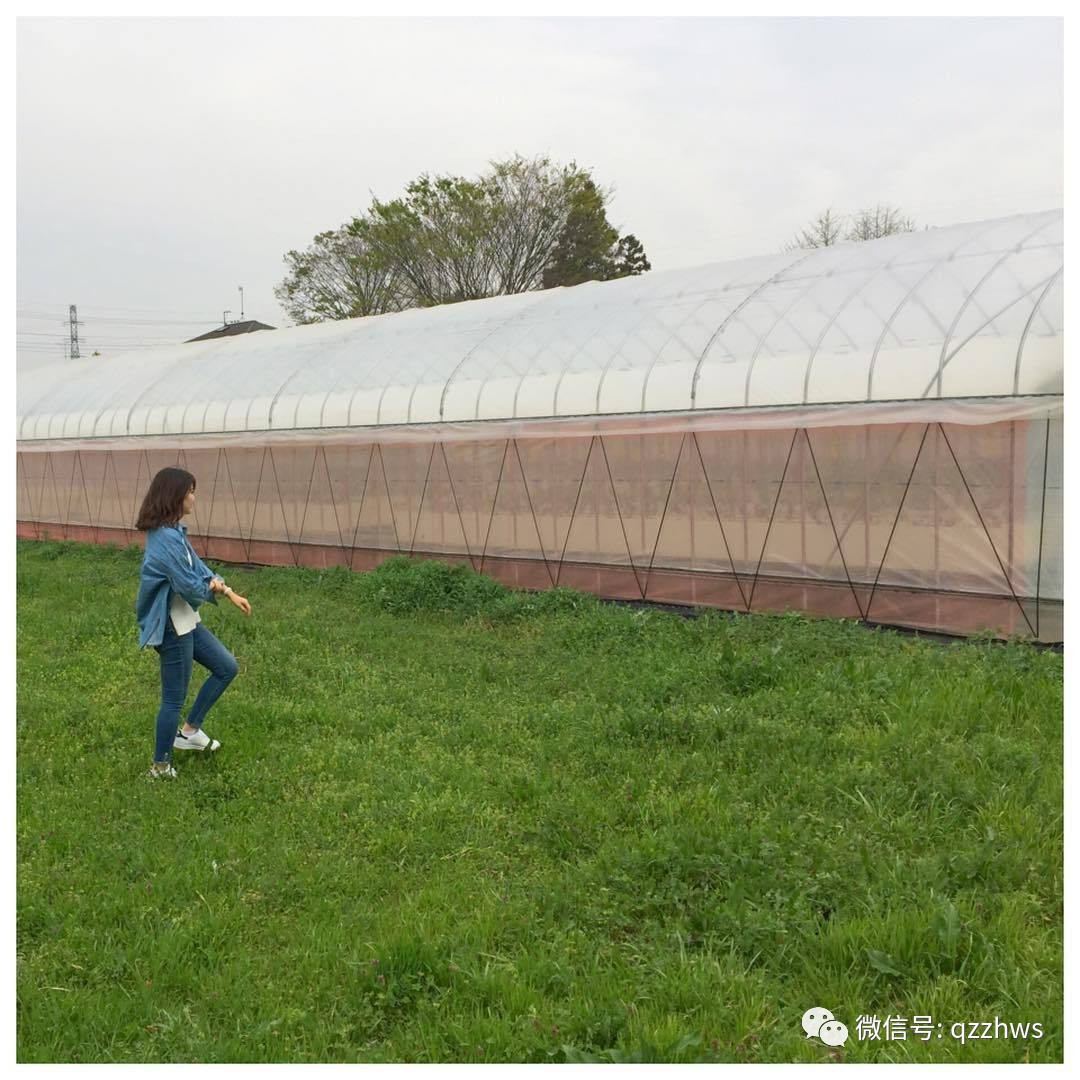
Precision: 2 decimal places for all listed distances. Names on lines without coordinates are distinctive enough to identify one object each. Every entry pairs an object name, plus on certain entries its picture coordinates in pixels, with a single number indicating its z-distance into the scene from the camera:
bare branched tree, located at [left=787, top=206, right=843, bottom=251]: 34.38
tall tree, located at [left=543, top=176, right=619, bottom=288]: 31.97
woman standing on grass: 6.38
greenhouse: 9.98
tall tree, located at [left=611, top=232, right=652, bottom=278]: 34.62
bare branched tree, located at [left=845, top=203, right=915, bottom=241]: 34.78
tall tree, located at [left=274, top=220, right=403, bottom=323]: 33.09
